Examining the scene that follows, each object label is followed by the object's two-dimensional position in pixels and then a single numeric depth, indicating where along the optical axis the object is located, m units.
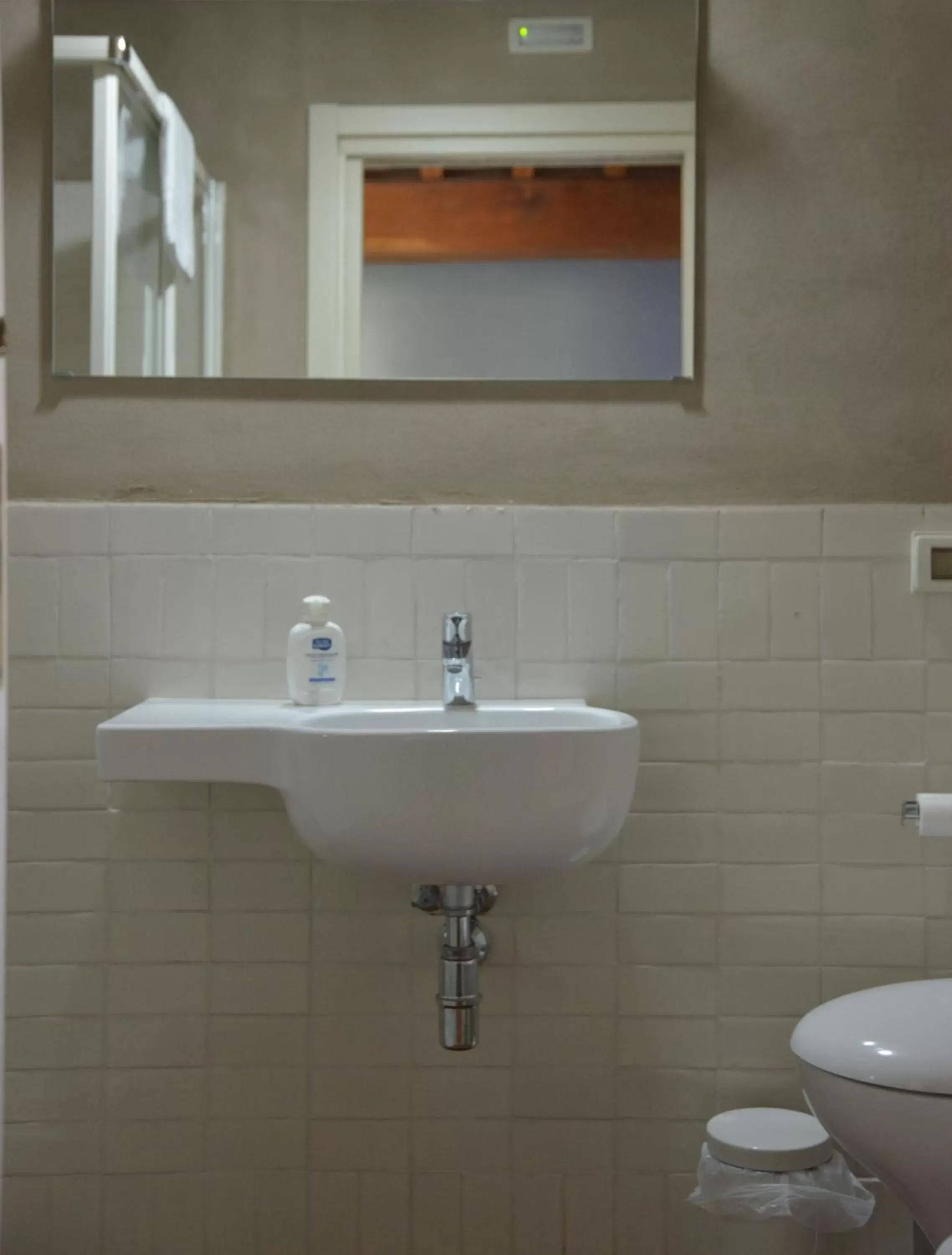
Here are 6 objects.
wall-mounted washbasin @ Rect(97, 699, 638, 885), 1.36
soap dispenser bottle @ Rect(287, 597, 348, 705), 1.62
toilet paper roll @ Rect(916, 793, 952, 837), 1.52
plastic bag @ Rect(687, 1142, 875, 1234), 1.49
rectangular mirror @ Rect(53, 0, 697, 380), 1.70
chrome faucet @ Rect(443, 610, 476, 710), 1.61
